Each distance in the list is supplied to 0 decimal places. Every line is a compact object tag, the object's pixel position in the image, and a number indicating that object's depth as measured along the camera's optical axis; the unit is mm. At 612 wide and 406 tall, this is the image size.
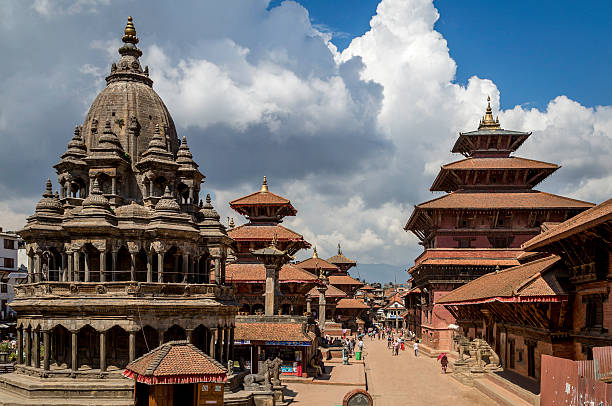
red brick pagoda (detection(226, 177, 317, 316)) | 52000
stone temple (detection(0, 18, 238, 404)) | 27625
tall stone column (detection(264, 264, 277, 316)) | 38594
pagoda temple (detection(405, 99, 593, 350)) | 54594
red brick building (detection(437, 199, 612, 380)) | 20969
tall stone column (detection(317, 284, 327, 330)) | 61375
